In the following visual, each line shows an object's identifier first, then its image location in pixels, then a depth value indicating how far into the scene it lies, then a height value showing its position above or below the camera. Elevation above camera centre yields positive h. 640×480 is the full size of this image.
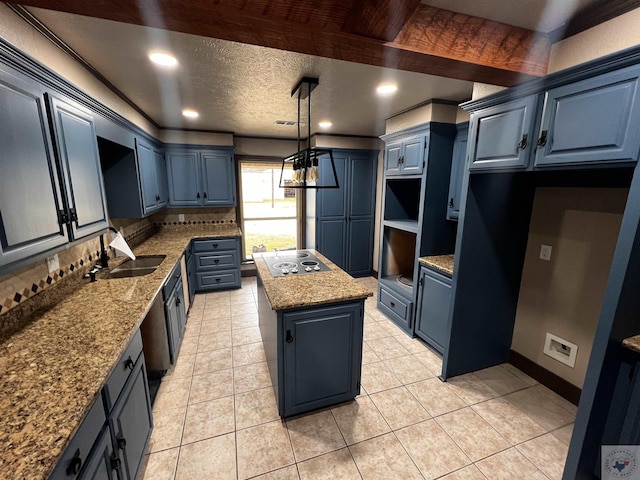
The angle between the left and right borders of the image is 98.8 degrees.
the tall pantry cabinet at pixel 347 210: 4.33 -0.30
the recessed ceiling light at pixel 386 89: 2.25 +0.86
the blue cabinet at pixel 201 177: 3.93 +0.17
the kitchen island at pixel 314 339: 1.80 -1.01
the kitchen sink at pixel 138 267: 2.47 -0.76
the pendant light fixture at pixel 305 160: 2.14 +0.26
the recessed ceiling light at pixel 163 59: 1.75 +0.84
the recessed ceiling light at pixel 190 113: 2.99 +0.84
